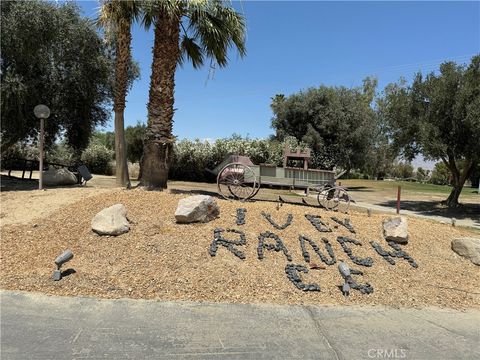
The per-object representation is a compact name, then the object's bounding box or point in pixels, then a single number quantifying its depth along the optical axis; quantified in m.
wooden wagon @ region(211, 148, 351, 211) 9.64
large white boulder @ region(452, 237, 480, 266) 7.54
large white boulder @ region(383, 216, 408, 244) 7.61
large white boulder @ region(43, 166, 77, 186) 13.84
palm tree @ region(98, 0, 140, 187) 10.07
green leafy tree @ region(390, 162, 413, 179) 75.50
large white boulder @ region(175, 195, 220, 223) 7.14
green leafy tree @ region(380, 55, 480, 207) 16.45
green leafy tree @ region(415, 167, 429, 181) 74.31
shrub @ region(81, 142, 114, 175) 31.05
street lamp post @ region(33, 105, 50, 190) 11.52
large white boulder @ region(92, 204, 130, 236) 6.71
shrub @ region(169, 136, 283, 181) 26.69
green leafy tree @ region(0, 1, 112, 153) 11.99
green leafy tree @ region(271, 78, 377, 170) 30.73
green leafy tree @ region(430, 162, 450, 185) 62.00
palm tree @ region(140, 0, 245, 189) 9.73
